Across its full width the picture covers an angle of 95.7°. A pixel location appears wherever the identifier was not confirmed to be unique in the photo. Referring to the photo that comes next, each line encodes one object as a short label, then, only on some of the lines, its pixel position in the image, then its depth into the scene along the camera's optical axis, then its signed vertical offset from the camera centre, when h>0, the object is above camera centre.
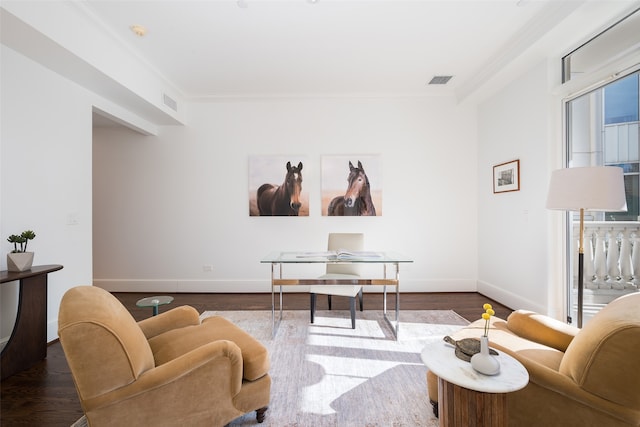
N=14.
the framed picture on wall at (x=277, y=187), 4.62 +0.41
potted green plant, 2.40 -0.36
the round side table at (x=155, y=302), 2.45 -0.78
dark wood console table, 2.31 -0.95
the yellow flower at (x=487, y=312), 1.33 -0.47
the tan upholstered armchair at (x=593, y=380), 1.17 -0.73
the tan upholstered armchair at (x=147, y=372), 1.26 -0.80
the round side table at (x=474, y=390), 1.23 -0.80
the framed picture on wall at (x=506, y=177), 3.68 +0.48
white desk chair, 3.19 -0.72
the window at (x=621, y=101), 2.46 +1.00
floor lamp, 1.92 +0.16
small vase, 1.28 -0.67
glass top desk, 2.98 -0.49
